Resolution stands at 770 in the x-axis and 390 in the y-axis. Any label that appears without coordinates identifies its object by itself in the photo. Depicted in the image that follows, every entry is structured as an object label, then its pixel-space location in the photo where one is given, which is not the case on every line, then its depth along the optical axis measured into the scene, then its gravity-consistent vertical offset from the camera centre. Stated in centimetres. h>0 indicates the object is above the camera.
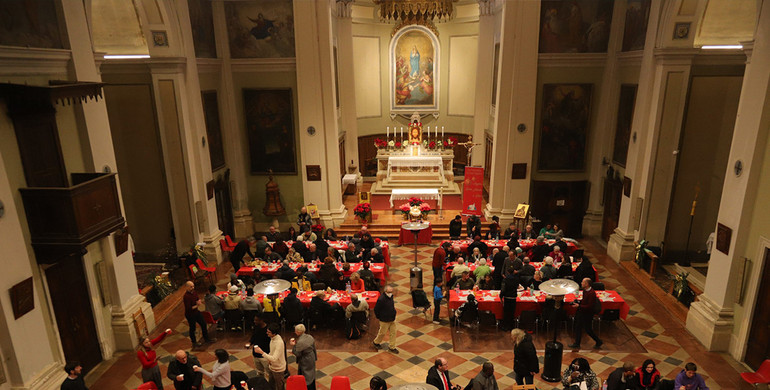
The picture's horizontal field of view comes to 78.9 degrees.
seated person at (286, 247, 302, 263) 1187 -373
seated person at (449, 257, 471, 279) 1065 -368
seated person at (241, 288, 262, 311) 965 -396
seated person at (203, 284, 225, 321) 970 -401
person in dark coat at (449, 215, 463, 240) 1388 -359
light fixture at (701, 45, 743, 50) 1164 +132
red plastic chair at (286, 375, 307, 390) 681 -395
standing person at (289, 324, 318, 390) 760 -395
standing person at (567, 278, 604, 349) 895 -407
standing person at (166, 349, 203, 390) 697 -389
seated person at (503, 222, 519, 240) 1280 -354
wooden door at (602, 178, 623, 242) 1447 -322
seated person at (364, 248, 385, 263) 1184 -380
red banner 1562 -287
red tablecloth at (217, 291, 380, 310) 1008 -410
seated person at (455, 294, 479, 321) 954 -411
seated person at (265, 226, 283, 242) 1265 -342
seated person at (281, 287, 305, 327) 934 -394
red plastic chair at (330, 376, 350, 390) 673 -392
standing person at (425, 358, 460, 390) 679 -391
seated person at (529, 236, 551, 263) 1186 -368
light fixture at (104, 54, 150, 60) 1212 +138
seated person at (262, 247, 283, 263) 1195 -378
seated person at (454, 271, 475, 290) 1032 -387
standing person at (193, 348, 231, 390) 692 -386
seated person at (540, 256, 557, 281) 1045 -368
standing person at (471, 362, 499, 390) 668 -390
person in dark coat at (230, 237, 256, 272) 1195 -365
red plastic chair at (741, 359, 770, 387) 734 -431
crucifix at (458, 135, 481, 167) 1909 -172
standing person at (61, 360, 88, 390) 662 -375
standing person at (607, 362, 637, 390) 669 -395
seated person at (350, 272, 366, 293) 1045 -393
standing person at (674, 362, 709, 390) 675 -402
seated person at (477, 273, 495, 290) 1054 -397
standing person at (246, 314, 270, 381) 759 -398
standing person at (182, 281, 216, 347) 933 -389
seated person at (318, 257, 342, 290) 1061 -372
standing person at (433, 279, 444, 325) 1018 -433
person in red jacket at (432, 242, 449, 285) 1105 -370
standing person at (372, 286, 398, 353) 907 -392
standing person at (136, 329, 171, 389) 731 -391
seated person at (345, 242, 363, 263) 1186 -373
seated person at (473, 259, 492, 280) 1070 -375
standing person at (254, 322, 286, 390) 740 -390
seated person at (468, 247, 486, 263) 1170 -378
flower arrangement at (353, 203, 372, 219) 1565 -344
